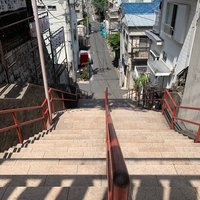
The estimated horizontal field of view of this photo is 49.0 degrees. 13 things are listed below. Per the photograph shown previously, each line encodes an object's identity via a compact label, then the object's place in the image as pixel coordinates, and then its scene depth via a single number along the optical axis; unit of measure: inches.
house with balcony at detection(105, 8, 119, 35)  1353.3
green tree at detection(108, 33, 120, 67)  1114.1
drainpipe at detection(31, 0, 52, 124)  191.1
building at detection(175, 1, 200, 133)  236.5
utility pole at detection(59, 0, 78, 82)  737.6
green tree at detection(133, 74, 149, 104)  614.5
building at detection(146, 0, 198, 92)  361.7
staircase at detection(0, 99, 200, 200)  107.7
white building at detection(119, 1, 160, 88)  733.9
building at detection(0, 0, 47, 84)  284.4
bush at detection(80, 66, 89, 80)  921.7
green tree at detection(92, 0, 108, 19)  1889.8
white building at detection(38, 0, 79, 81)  727.7
